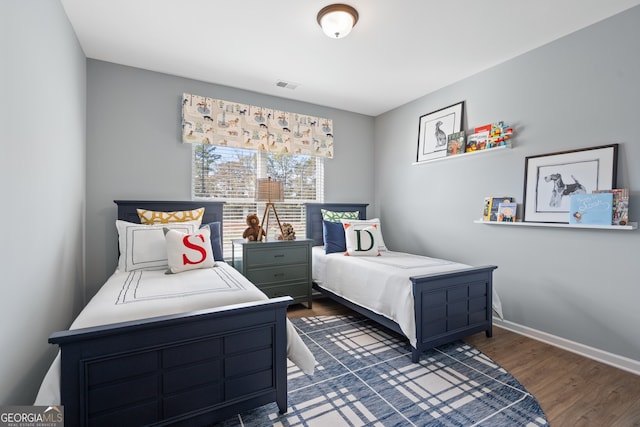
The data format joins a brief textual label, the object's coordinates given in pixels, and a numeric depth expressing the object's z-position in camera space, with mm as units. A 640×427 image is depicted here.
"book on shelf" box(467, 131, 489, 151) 2984
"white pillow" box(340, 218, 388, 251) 3408
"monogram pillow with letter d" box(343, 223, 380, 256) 3266
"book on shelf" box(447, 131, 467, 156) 3182
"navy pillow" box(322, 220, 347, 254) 3533
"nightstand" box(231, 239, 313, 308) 3076
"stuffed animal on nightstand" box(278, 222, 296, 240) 3406
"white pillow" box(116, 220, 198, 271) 2365
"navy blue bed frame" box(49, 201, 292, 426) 1201
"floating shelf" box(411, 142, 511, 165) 2801
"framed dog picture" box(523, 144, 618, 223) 2221
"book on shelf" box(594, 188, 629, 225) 2084
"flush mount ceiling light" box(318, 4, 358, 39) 2062
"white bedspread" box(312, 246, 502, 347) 2266
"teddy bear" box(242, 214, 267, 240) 3279
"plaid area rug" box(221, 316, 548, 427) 1599
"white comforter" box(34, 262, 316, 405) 1358
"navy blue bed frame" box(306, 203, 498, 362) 2195
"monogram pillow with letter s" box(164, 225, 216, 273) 2257
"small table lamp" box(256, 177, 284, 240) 3266
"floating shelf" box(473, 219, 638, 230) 2059
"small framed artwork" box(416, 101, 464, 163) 3299
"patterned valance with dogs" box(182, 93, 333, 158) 3199
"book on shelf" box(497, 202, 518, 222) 2773
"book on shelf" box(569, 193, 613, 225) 2145
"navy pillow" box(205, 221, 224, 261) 2918
